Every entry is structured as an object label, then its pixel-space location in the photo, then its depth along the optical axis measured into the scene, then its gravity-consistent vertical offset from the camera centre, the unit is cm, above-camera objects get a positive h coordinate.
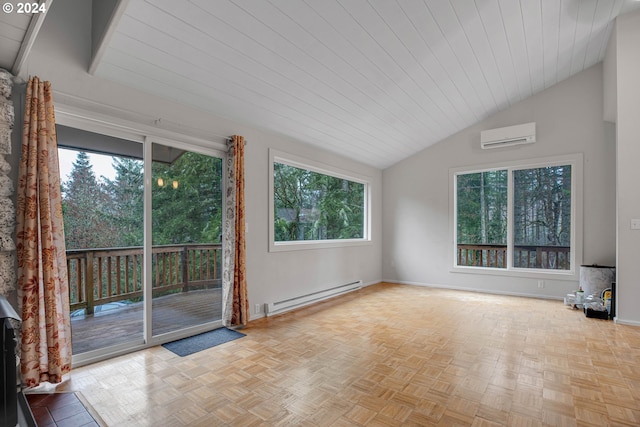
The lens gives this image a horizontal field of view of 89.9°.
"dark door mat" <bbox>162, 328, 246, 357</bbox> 283 -123
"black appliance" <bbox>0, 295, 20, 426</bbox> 148 -76
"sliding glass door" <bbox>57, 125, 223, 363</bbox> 256 -24
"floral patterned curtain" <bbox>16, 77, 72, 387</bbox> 208 -21
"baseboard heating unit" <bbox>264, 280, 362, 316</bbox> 393 -123
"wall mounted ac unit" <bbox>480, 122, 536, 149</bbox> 486 +114
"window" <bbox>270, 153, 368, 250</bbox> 425 +8
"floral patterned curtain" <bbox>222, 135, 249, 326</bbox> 340 -38
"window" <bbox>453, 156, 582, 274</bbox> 478 -12
